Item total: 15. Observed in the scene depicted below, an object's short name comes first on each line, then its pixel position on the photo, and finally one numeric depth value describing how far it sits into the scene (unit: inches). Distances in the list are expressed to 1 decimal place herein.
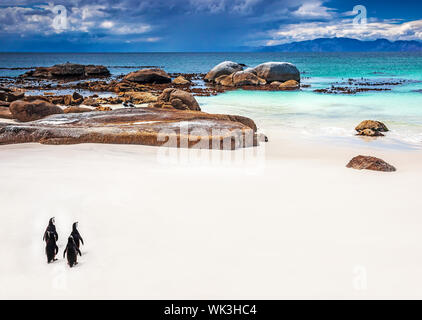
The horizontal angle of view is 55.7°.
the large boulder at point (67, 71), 1861.5
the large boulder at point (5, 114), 527.2
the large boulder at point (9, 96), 696.4
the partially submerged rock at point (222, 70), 1491.1
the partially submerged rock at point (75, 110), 558.9
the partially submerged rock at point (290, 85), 1202.0
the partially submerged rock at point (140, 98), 835.4
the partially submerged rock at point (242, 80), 1290.6
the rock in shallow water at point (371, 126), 493.4
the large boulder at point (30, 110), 509.4
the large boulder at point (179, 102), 613.6
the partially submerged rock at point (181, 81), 1374.3
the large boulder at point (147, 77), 1424.7
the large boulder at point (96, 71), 1945.3
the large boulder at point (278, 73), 1386.6
